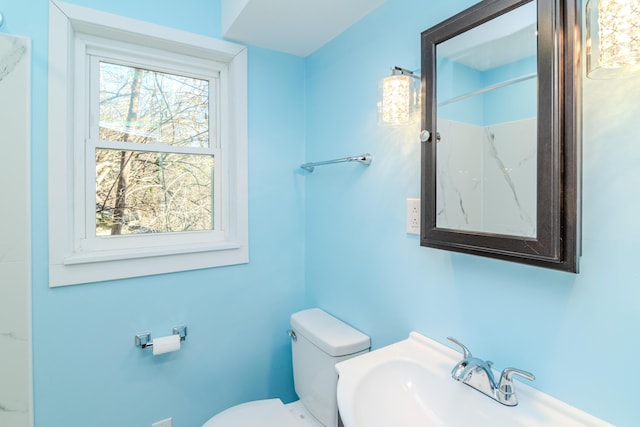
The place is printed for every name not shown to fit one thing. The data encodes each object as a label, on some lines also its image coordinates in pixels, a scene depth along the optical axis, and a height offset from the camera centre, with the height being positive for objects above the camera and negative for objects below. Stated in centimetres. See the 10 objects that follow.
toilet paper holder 142 -57
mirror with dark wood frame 72 +21
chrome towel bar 136 +23
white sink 77 -50
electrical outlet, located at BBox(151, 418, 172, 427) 147 -97
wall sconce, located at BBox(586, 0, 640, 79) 59 +34
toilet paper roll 140 -58
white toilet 132 -75
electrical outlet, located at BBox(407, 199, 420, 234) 115 -1
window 128 +30
